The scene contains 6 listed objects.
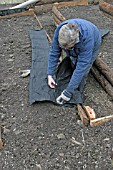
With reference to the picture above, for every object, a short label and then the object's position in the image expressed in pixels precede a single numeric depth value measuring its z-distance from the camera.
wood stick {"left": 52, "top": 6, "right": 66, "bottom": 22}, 6.86
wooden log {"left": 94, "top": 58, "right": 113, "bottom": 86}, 4.50
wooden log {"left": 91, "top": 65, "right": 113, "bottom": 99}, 4.38
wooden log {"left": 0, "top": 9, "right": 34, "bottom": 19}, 8.11
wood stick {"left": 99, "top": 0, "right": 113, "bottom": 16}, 7.53
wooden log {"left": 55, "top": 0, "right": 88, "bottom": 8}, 8.60
